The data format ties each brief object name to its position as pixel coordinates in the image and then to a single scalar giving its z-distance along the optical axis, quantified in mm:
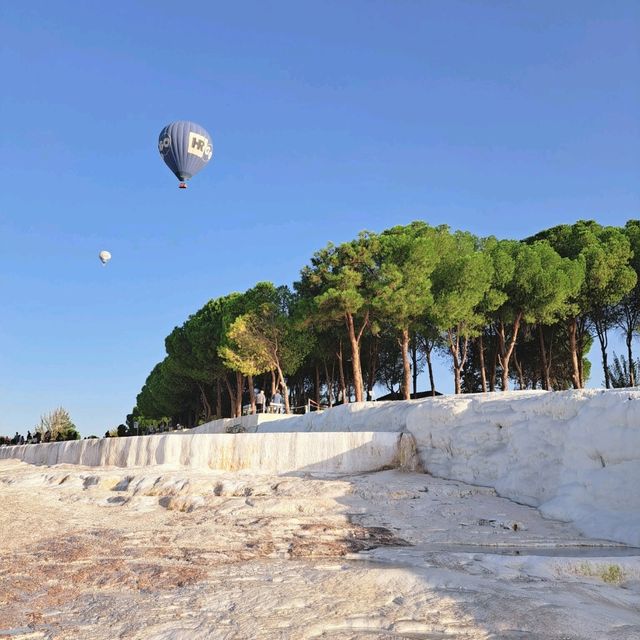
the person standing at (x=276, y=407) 39188
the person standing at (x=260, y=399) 37594
